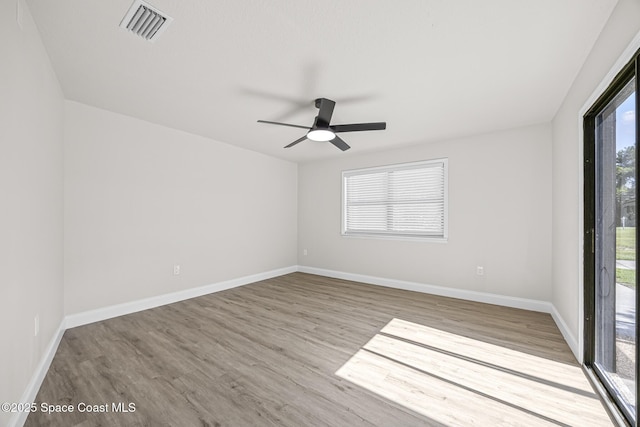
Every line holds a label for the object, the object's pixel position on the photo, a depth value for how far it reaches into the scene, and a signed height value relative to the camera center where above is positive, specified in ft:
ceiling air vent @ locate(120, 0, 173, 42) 5.21 +4.05
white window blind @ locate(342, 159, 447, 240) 13.97 +0.81
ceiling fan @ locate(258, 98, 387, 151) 8.41 +3.03
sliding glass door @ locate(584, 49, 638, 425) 5.07 -0.56
